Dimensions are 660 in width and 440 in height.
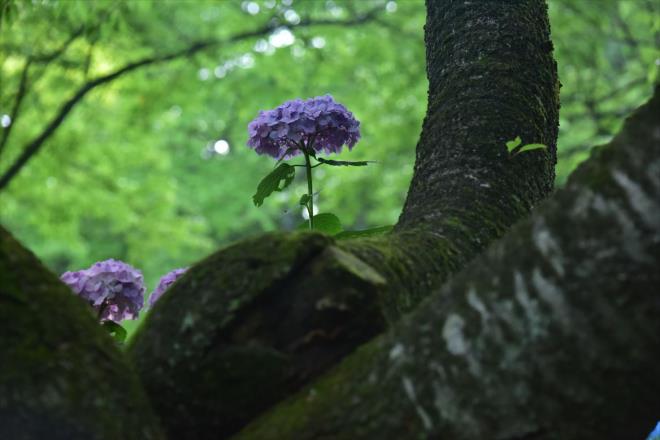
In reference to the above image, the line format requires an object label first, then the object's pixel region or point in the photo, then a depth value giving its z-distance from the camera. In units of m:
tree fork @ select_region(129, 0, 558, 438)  1.22
